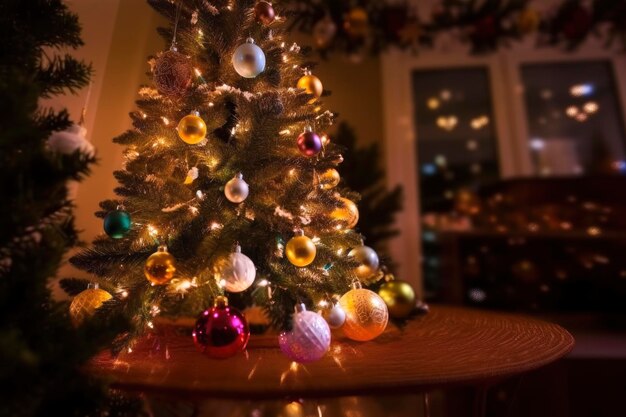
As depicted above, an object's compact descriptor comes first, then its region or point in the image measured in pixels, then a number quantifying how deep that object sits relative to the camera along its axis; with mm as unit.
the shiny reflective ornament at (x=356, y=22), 2014
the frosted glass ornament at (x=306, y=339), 632
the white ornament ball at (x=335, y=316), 748
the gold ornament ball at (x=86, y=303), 720
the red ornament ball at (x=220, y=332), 655
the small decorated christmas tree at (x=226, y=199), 715
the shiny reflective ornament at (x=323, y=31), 1957
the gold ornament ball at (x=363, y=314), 758
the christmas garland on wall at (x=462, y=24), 2027
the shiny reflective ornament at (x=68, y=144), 513
